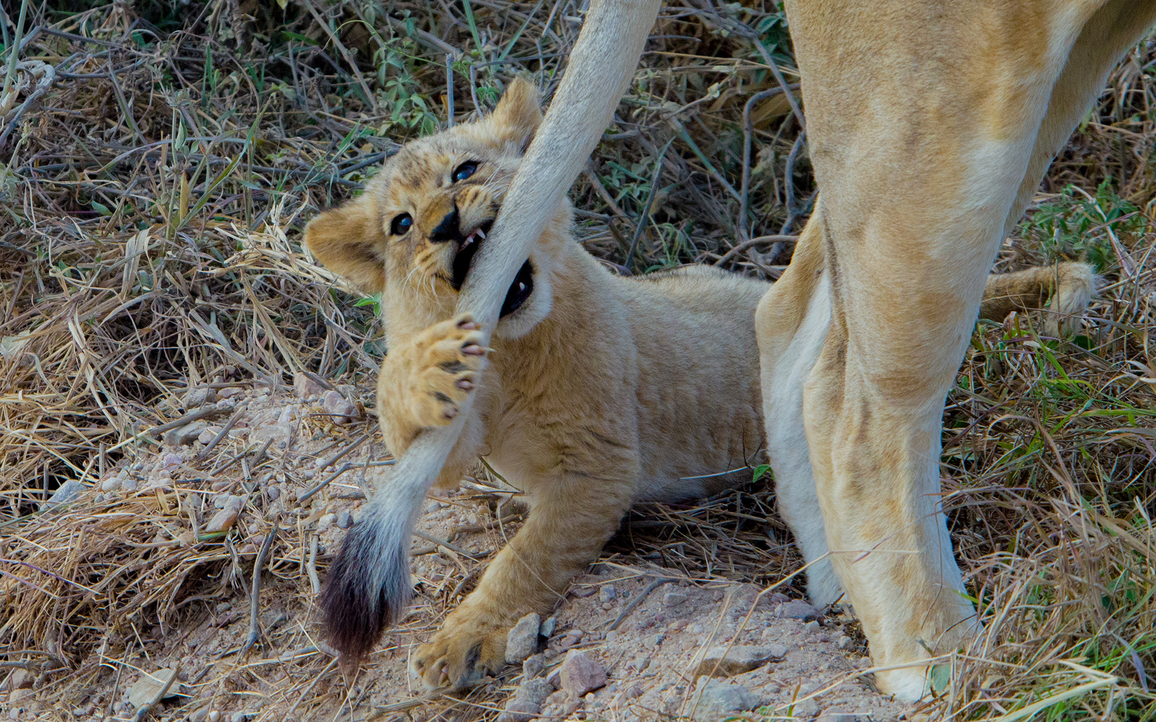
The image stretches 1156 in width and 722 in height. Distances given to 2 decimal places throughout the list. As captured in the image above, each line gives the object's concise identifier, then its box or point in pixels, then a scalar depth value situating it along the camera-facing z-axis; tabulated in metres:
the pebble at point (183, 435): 7.41
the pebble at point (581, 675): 4.92
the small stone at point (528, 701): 4.93
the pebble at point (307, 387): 7.57
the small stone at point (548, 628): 5.62
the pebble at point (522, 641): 5.48
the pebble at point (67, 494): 7.12
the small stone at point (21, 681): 6.25
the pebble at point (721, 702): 4.24
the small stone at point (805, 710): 4.14
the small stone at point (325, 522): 6.57
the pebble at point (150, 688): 5.96
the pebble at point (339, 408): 7.33
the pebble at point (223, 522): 6.57
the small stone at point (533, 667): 5.25
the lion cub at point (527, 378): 4.82
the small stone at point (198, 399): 7.70
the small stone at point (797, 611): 5.27
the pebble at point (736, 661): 4.66
